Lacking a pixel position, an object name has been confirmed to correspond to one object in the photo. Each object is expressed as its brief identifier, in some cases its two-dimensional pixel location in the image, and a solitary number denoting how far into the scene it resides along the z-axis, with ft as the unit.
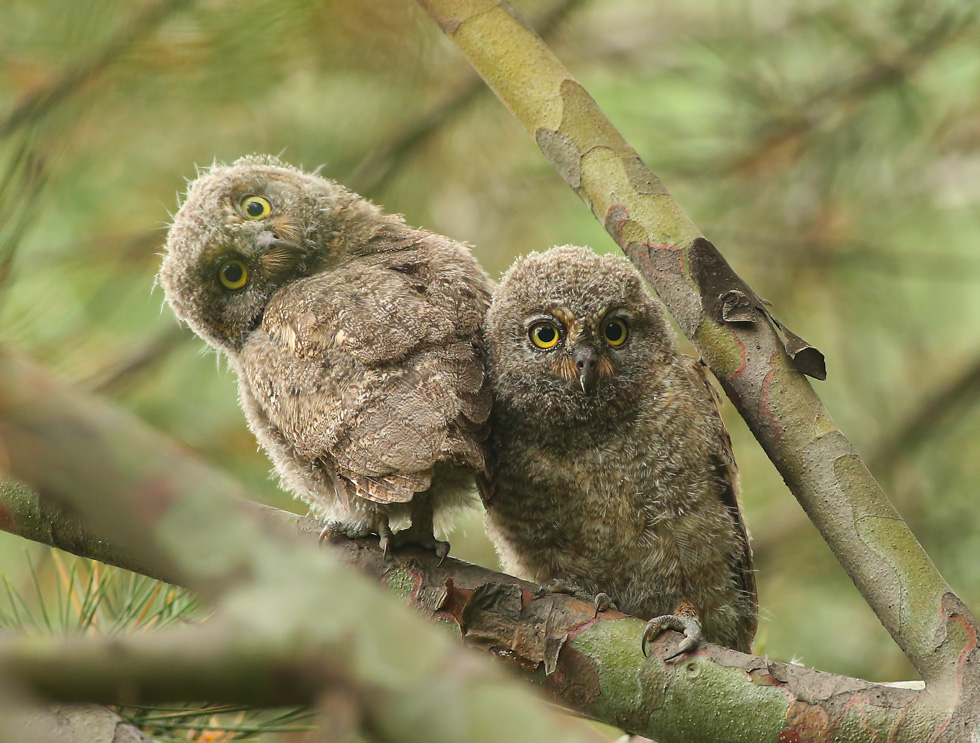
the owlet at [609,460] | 18.17
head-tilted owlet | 18.03
